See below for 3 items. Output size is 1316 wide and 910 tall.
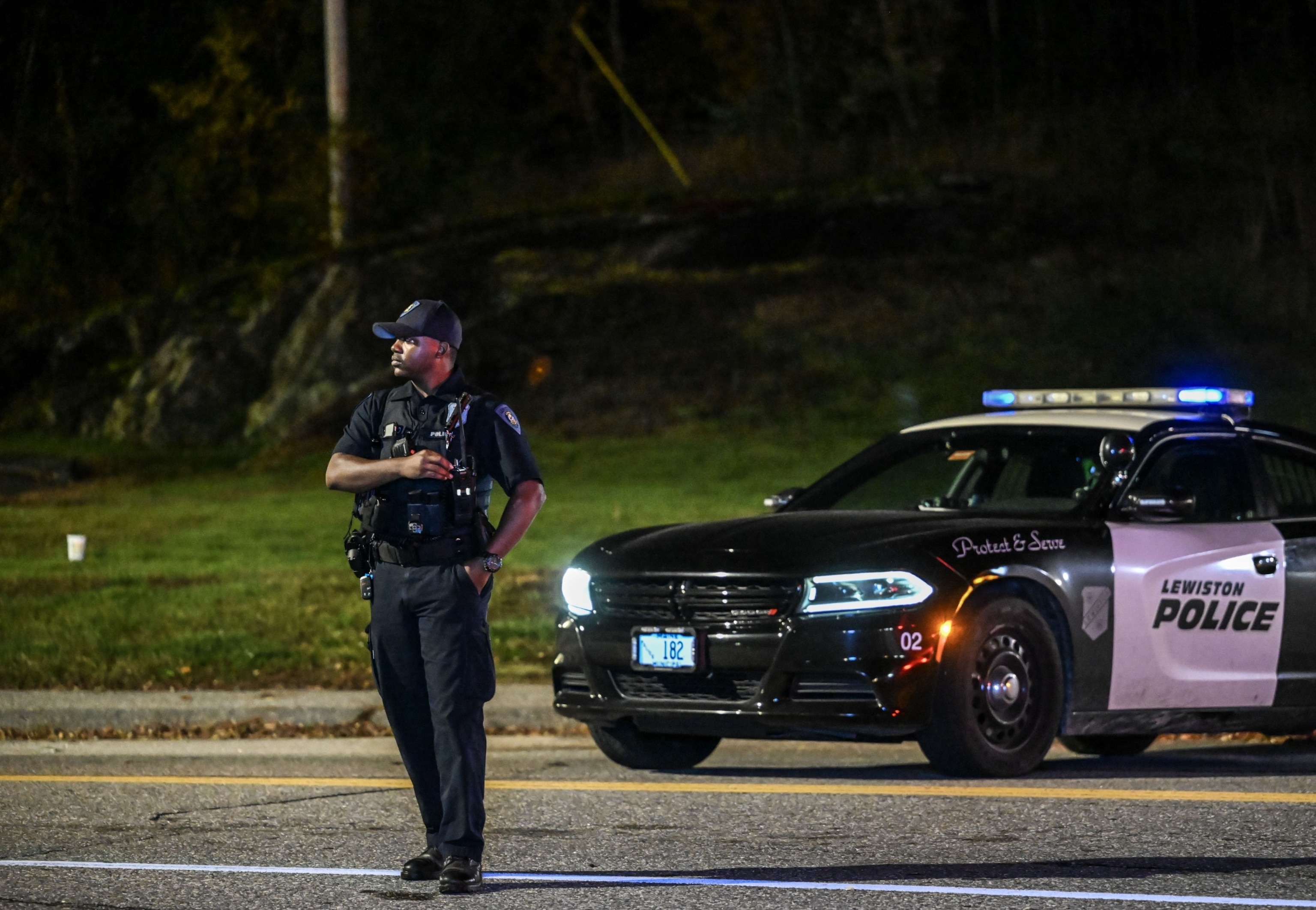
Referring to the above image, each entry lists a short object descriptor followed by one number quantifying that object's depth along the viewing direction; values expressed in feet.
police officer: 41.96
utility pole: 234.58
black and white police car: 55.16
